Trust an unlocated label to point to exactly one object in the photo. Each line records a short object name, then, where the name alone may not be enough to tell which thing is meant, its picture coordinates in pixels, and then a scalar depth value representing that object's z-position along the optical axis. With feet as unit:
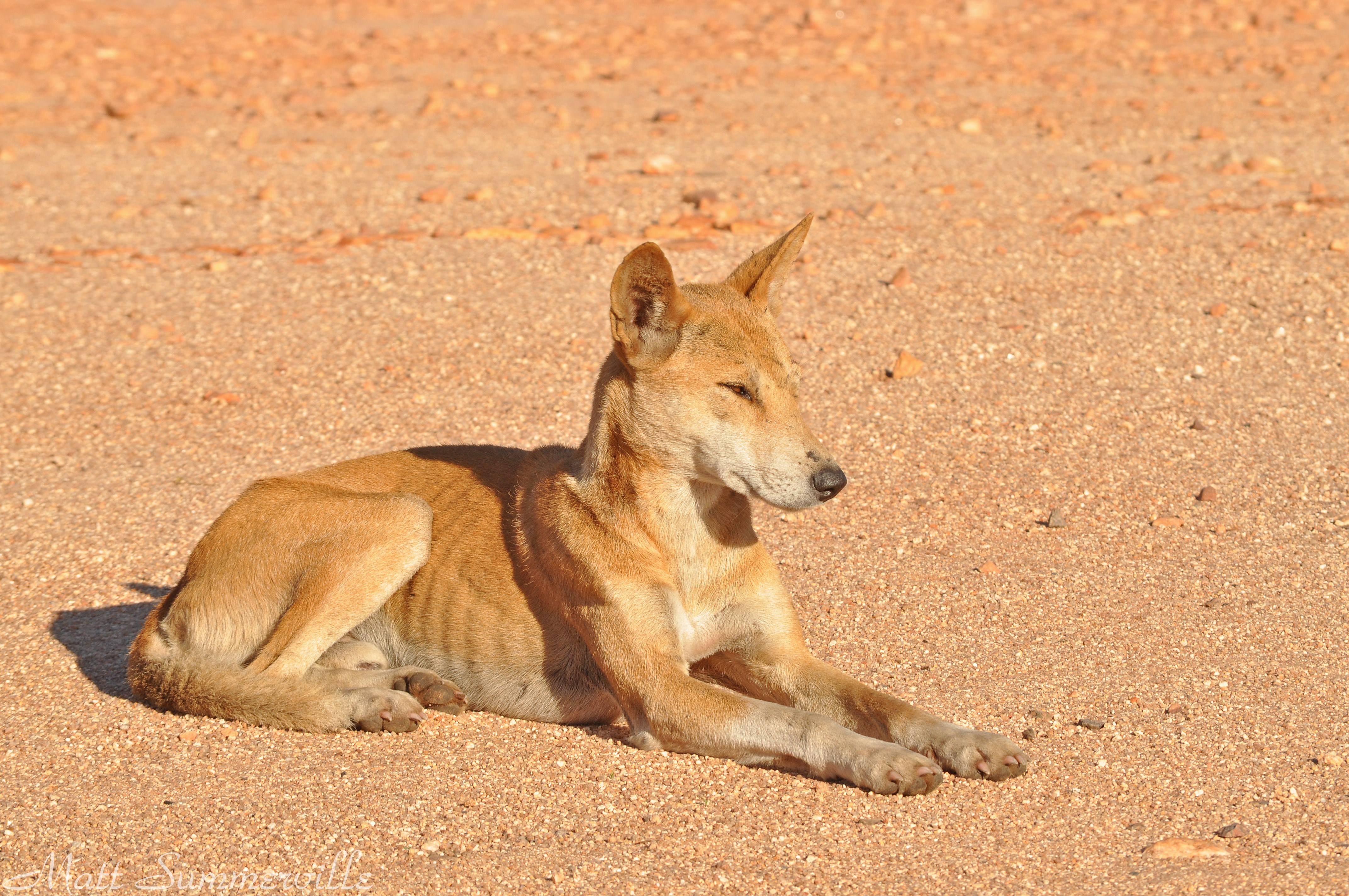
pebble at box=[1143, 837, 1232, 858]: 28.07
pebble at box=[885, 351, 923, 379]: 58.23
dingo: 32.50
